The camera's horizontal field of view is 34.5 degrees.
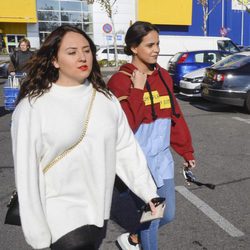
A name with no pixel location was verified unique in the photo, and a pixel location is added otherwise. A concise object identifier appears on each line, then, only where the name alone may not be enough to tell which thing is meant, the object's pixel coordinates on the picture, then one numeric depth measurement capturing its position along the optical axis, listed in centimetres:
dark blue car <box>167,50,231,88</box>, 1261
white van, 1655
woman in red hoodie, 249
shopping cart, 862
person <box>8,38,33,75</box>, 885
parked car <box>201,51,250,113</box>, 934
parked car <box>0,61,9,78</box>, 1950
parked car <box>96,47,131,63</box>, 2631
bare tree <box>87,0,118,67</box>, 2391
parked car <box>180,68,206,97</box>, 1126
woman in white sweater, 174
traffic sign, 2187
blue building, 4450
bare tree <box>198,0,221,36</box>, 3988
